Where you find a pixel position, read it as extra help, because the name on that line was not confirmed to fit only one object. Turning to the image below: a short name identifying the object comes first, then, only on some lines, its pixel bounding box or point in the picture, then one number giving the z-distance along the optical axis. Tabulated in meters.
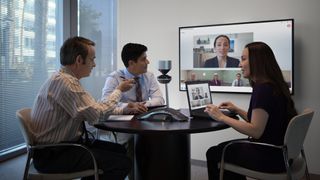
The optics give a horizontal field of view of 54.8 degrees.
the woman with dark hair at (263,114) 1.80
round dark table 1.98
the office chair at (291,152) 1.73
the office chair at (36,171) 1.79
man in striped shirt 1.82
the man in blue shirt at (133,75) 2.77
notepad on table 2.11
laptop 2.14
